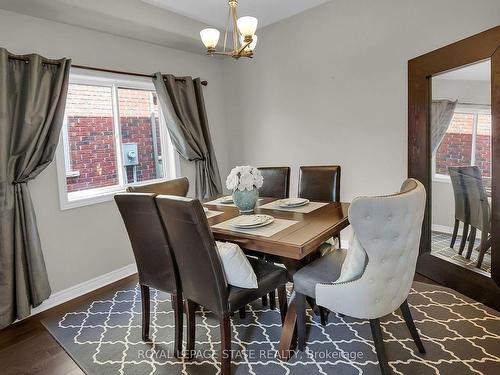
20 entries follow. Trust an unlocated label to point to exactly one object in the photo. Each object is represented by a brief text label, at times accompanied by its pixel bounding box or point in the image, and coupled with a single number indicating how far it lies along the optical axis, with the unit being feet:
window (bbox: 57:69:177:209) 10.33
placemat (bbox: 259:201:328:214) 8.05
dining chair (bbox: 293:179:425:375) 4.90
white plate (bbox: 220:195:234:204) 9.40
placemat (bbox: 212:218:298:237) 6.23
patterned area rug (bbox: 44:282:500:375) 6.22
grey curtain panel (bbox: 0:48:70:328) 8.08
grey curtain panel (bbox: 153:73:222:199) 12.26
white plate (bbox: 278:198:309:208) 8.34
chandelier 6.79
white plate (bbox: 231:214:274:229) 6.54
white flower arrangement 7.73
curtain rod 8.48
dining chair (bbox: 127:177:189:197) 8.53
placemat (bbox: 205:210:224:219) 8.00
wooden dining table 5.66
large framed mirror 7.62
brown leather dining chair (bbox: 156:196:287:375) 5.42
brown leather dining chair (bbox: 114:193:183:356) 6.33
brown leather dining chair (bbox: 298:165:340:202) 9.52
